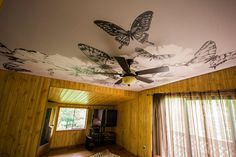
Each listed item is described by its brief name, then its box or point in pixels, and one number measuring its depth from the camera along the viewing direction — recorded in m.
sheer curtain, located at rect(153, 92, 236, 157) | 2.10
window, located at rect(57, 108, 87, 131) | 5.30
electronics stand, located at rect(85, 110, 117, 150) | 5.31
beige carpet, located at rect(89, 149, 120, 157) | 4.22
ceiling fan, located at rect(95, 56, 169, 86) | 1.65
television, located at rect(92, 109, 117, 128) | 5.50
